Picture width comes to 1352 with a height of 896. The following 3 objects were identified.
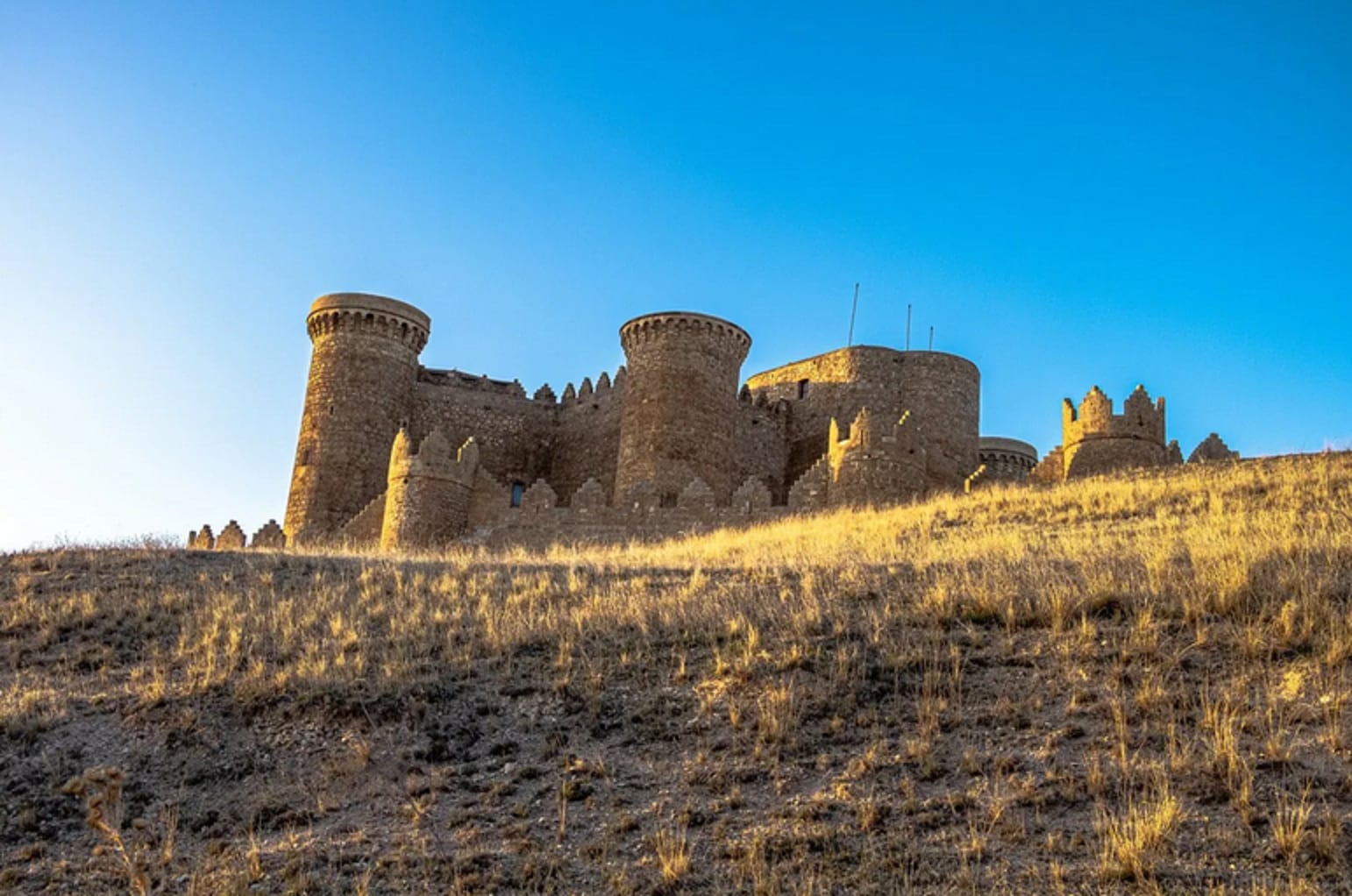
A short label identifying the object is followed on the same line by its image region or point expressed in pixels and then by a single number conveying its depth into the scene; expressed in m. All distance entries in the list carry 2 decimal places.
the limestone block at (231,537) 30.86
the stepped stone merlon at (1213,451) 27.80
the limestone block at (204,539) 31.45
